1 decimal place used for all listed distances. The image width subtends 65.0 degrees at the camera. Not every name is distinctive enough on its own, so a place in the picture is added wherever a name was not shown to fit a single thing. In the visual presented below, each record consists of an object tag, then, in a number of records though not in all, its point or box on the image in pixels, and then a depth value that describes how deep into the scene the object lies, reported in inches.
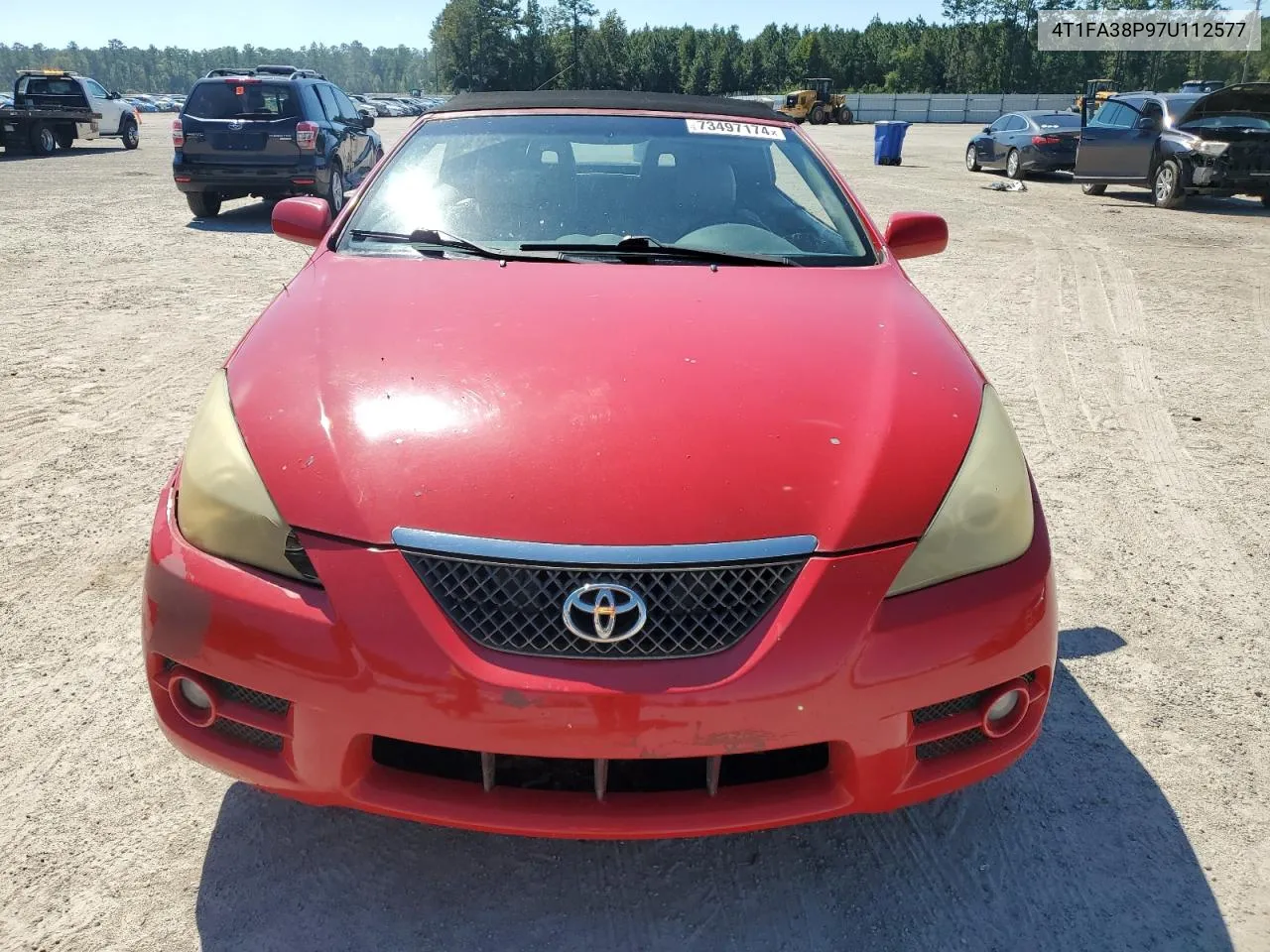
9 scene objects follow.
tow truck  845.8
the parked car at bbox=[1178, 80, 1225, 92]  1026.5
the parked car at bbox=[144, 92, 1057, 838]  63.8
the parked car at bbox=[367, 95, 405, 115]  2807.3
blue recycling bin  821.9
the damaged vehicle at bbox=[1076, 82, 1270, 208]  482.9
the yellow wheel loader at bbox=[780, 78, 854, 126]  1769.1
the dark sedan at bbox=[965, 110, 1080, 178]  669.3
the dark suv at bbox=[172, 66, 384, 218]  430.9
